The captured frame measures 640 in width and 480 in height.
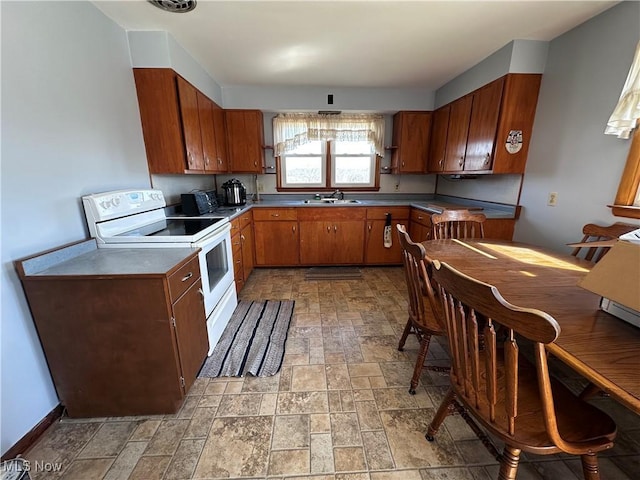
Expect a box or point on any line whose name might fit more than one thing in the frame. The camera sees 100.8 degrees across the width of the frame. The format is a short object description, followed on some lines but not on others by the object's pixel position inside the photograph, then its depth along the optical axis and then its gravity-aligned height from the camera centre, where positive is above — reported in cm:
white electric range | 167 -43
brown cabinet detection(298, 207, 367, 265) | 351 -85
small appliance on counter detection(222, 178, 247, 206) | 332 -27
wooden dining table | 71 -52
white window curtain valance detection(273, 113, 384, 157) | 369 +57
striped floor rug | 180 -131
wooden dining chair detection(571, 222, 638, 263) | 163 -39
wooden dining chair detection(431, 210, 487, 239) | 228 -45
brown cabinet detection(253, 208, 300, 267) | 347 -86
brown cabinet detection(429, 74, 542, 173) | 234 +43
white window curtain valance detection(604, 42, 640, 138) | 153 +37
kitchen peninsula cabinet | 125 -75
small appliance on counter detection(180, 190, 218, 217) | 257 -32
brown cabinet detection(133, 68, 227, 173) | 216 +42
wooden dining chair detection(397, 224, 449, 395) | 139 -72
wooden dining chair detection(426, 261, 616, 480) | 74 -77
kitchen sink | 354 -42
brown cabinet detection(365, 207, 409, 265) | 355 -86
